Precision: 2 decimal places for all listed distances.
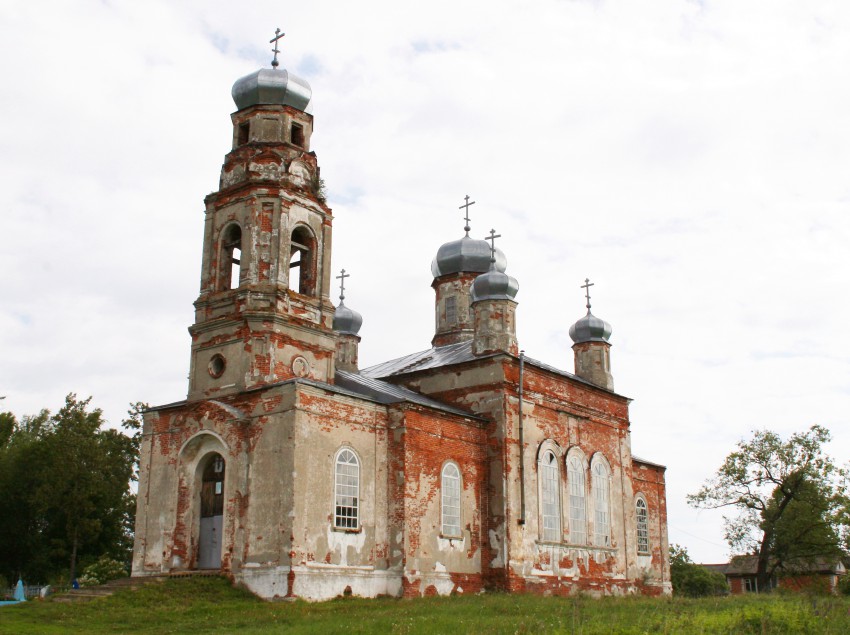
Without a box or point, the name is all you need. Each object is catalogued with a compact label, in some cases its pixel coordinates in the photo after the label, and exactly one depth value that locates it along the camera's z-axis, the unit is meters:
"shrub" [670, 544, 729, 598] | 43.19
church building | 18.38
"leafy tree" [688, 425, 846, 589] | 33.72
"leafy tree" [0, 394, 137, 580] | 33.34
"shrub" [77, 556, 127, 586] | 29.06
